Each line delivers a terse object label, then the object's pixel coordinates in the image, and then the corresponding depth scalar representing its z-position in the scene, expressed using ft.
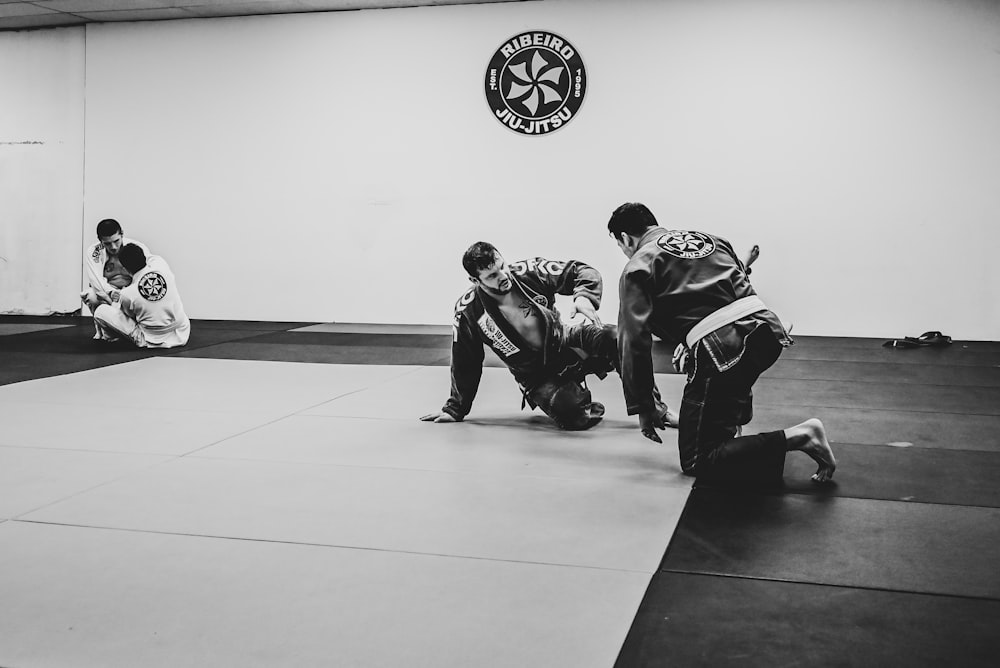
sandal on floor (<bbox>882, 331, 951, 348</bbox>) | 29.84
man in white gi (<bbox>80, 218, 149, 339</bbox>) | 29.55
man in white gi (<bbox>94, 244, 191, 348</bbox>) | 28.94
